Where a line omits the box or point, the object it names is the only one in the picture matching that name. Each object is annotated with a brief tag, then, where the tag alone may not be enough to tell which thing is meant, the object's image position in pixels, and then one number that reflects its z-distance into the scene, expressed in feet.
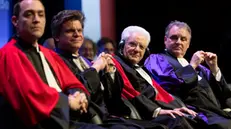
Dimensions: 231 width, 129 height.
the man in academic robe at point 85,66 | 14.94
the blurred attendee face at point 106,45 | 25.30
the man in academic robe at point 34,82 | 12.07
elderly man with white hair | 17.16
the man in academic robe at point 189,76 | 19.62
